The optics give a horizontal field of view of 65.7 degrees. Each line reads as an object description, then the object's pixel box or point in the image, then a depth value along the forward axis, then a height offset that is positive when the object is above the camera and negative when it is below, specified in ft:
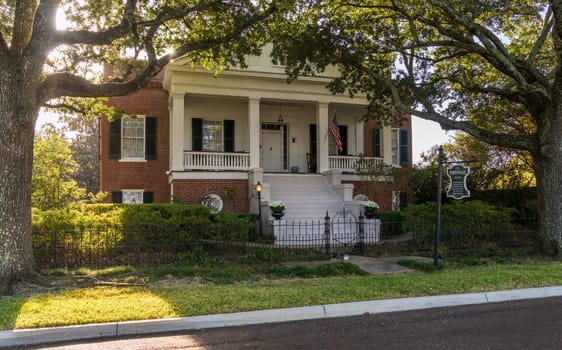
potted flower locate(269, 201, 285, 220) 43.37 -1.00
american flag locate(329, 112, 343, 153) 54.13 +8.63
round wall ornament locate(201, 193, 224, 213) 50.95 -0.22
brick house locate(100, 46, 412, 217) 52.34 +8.01
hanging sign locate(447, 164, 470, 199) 31.96 +1.22
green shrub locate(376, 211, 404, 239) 49.62 -2.99
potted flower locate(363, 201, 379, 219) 45.34 -0.97
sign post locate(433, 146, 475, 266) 31.96 +1.22
